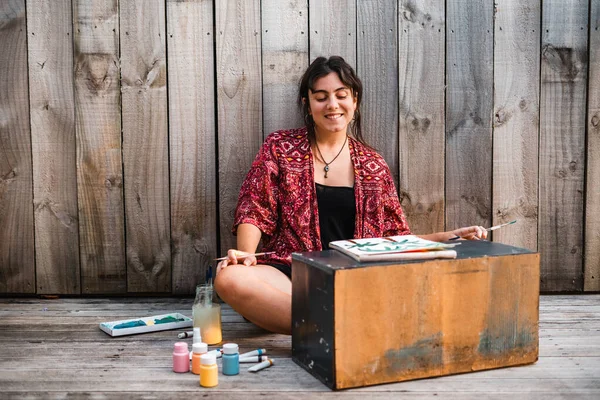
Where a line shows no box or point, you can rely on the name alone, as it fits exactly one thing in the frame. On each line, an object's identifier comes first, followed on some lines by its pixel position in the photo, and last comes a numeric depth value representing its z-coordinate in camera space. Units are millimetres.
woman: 2646
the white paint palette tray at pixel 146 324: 2445
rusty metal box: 1878
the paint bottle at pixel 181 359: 2025
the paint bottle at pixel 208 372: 1890
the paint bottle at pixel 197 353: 1987
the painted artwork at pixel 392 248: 1920
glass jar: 2281
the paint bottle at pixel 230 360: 2000
